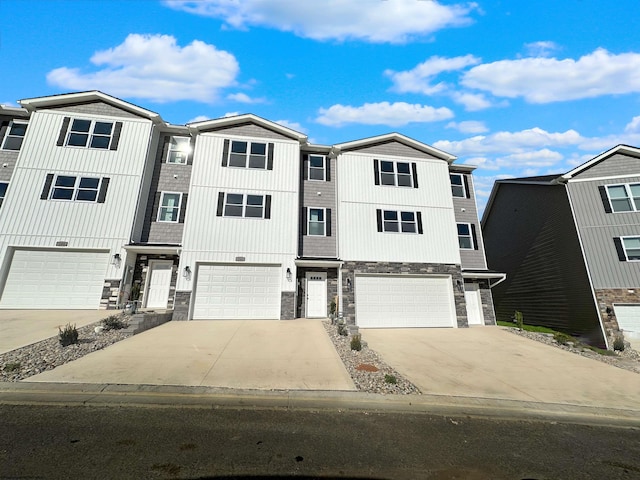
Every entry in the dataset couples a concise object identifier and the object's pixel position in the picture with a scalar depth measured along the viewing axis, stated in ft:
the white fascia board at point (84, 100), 44.89
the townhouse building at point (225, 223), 40.22
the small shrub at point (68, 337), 24.04
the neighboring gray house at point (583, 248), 45.68
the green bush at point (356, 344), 27.38
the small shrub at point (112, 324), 29.43
